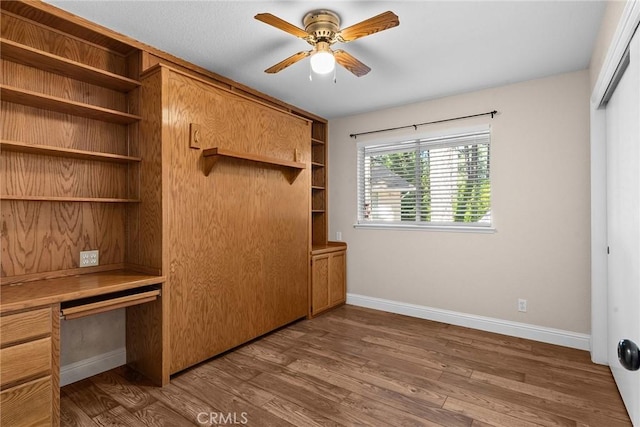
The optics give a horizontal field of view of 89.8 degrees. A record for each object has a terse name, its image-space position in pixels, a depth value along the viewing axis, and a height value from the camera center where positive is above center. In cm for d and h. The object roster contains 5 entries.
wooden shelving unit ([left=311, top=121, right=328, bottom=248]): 448 +43
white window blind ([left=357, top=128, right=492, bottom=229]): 342 +36
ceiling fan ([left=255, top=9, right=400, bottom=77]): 193 +114
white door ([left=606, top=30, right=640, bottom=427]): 161 -5
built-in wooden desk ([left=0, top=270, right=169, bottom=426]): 157 -57
